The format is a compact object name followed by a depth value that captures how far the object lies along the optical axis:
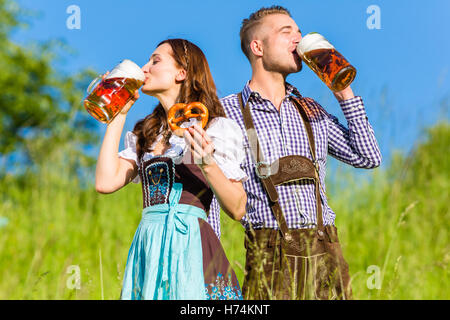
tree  13.43
